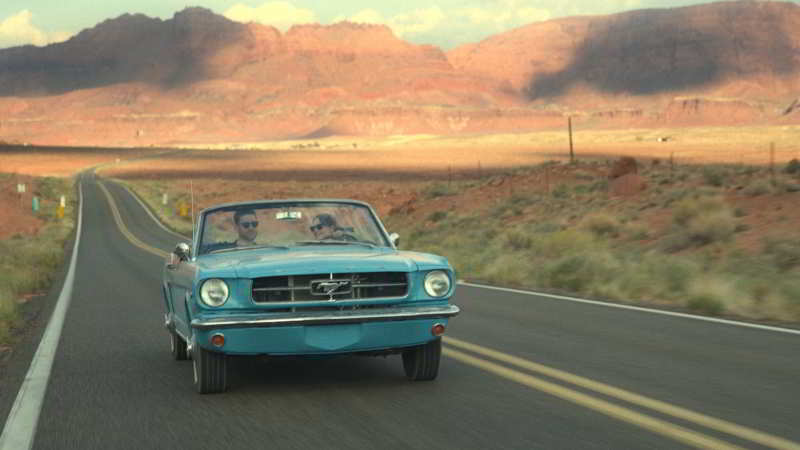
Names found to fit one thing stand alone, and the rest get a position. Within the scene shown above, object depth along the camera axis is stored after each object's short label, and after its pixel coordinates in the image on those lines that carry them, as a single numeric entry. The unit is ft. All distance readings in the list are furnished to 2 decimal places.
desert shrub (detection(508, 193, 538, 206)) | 122.01
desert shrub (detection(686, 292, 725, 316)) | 41.57
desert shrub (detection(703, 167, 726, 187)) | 101.70
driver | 28.07
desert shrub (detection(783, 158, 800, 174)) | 95.59
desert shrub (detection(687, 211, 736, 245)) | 71.82
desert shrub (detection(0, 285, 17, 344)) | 38.71
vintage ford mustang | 22.57
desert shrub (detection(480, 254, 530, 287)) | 61.00
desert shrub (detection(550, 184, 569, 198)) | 120.73
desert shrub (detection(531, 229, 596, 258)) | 76.88
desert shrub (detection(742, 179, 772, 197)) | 85.15
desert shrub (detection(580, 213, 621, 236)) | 87.51
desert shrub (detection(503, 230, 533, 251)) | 87.40
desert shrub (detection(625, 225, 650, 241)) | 82.92
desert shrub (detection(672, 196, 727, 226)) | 78.74
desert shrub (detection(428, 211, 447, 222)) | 132.26
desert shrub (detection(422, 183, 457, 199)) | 149.38
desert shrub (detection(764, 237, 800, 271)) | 58.65
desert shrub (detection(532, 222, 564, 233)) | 99.30
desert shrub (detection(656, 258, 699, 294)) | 50.37
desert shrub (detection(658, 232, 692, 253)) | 74.28
